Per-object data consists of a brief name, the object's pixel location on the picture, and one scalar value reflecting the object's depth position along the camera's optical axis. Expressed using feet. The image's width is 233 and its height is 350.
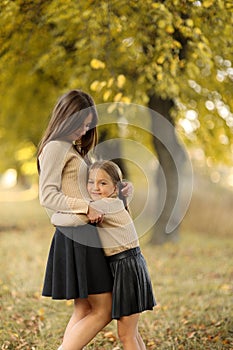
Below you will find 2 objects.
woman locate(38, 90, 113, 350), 20.83
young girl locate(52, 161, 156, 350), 20.97
